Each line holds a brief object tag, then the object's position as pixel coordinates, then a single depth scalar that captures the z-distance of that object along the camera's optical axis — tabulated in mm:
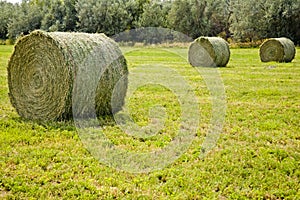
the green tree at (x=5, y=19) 58062
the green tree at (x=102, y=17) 47781
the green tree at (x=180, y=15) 50594
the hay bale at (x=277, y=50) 20109
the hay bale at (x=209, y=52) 18359
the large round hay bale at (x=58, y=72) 7035
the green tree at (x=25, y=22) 52969
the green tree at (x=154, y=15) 49588
